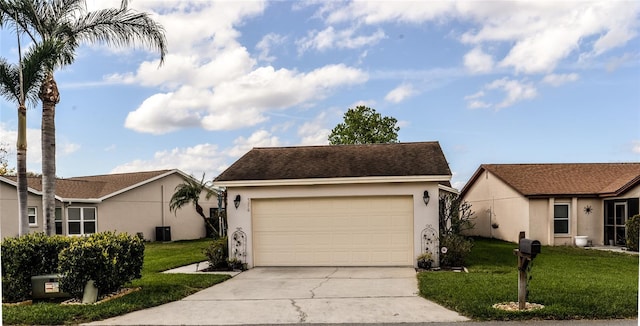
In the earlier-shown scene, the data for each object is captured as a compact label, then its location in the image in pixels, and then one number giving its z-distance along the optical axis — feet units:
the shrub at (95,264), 28.89
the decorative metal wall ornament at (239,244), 45.57
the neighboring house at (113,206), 73.87
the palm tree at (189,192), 78.43
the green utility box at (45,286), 29.94
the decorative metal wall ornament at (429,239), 43.50
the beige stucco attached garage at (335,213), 44.14
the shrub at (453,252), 43.27
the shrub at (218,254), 45.09
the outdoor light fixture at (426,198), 43.65
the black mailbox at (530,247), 24.81
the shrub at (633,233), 57.72
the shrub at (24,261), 30.14
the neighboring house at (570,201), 64.49
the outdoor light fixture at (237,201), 46.09
